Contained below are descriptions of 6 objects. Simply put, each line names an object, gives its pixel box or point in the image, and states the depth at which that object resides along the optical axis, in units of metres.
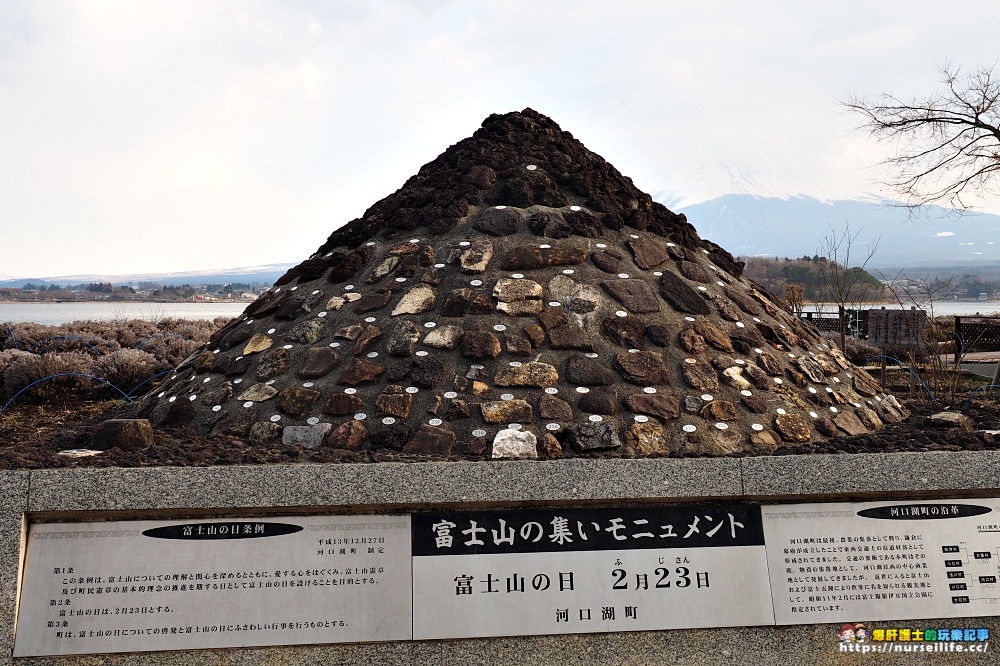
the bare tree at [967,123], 11.45
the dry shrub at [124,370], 6.28
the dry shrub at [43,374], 6.00
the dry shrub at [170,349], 6.90
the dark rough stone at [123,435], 3.52
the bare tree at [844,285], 11.13
